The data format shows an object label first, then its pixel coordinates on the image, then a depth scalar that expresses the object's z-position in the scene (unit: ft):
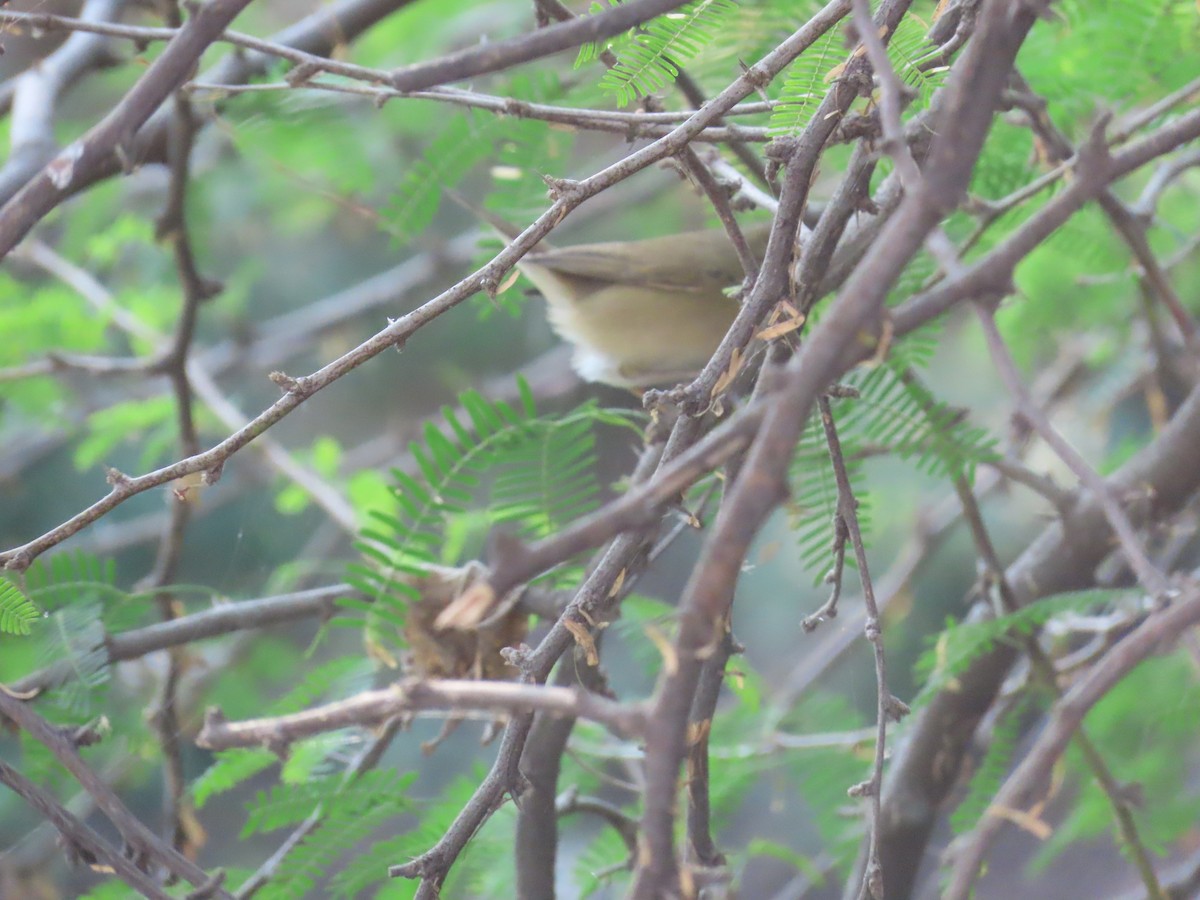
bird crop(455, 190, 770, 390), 22.22
